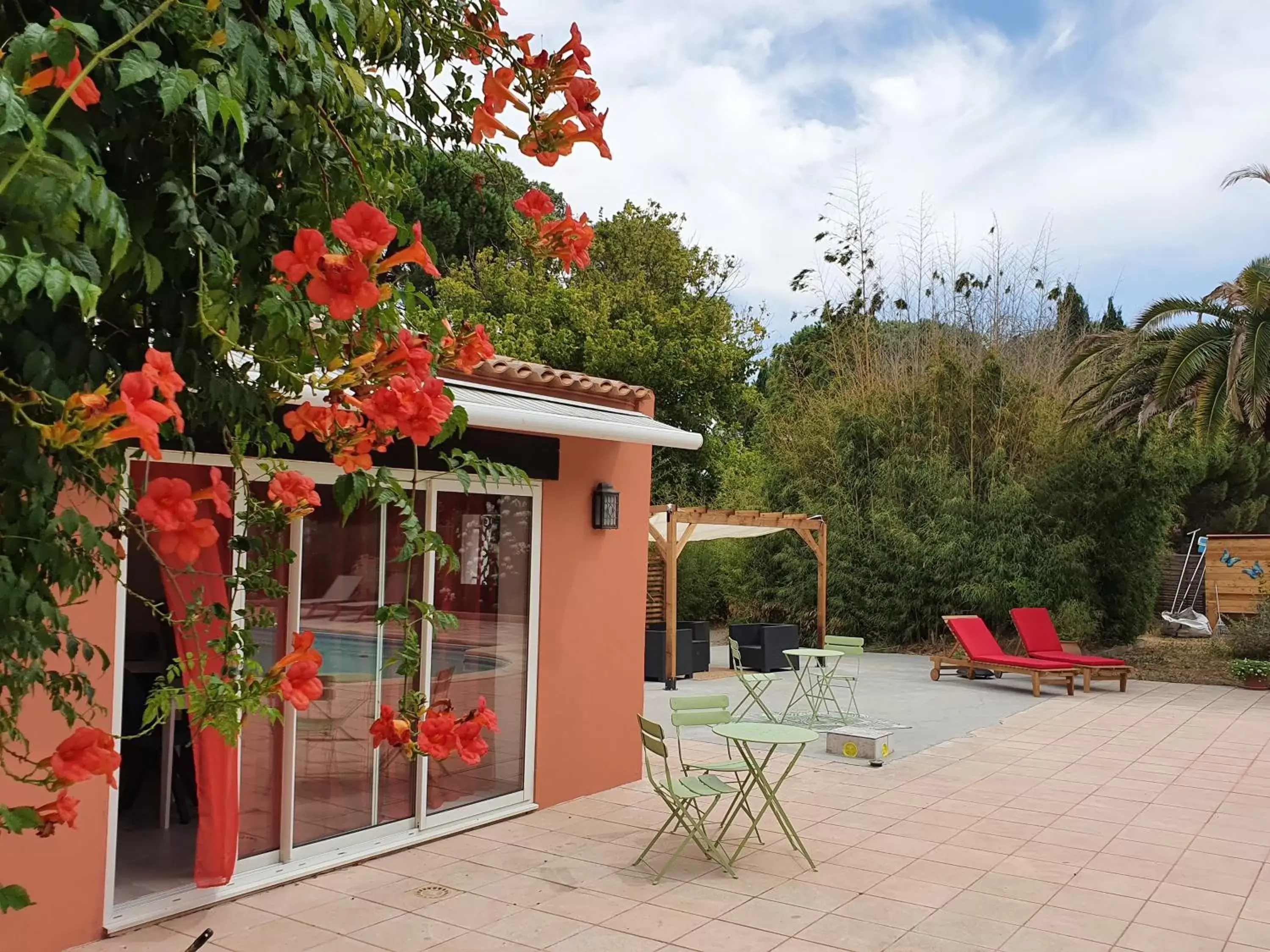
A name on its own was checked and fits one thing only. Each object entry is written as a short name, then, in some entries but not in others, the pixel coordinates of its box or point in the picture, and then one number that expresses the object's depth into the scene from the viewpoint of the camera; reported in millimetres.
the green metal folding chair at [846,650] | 11180
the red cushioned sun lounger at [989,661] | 13633
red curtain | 4914
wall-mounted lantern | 7695
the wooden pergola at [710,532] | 13891
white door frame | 4770
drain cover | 5457
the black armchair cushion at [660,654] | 14289
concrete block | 9148
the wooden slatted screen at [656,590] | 17406
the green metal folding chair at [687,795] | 5871
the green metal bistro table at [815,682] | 10898
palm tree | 13164
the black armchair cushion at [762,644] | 15305
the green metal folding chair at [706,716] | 6391
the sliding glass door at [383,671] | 5602
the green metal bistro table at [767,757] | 6078
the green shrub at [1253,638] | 15391
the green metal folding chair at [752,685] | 9430
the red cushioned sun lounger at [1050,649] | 13914
